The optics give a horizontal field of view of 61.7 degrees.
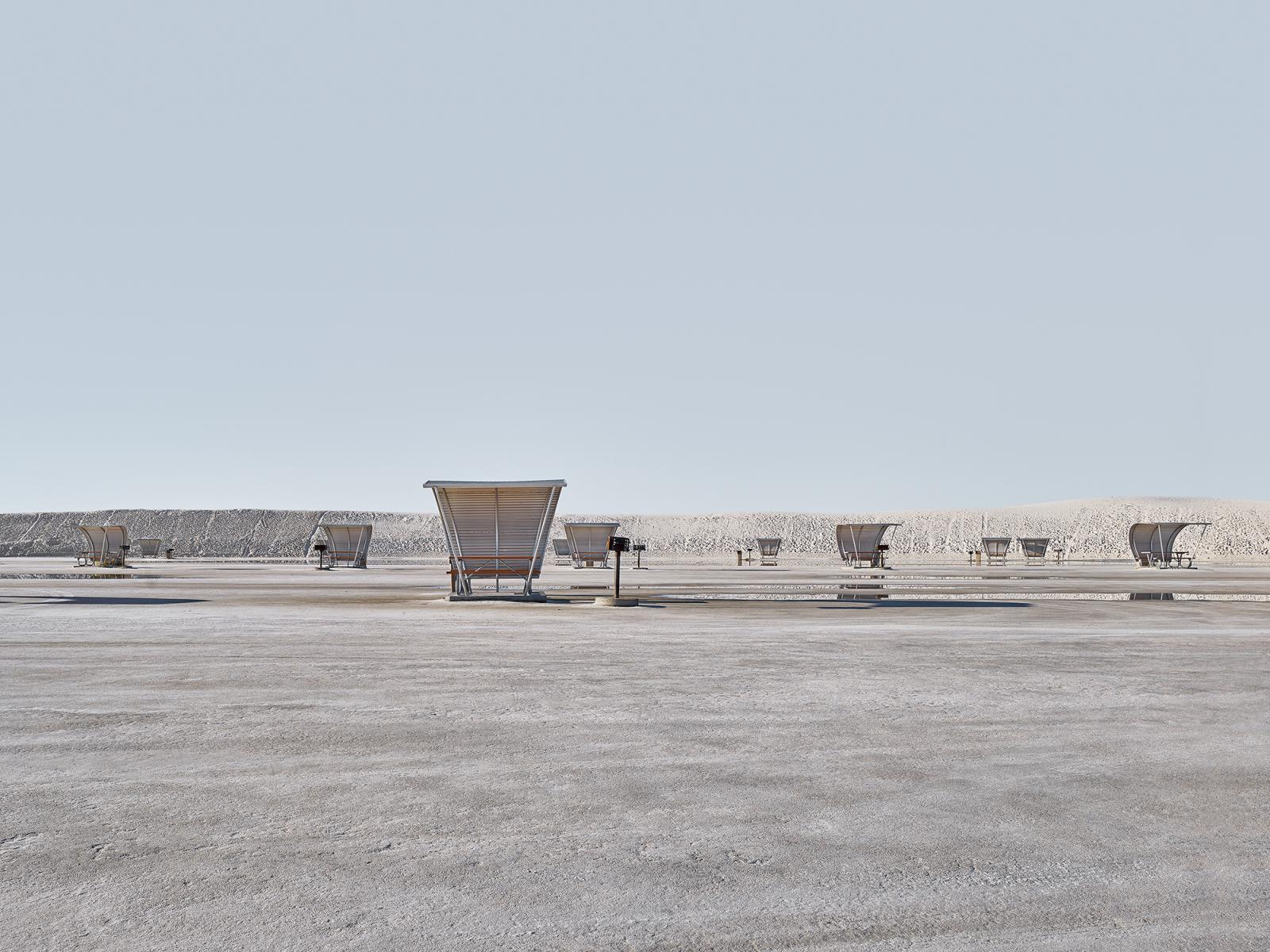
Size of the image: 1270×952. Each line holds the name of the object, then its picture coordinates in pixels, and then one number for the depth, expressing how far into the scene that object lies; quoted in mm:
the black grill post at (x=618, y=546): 18892
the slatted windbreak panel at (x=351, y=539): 48406
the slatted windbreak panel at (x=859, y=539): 48750
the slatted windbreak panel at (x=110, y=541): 47125
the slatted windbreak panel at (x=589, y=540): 51812
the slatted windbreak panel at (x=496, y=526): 21484
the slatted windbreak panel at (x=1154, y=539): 52997
